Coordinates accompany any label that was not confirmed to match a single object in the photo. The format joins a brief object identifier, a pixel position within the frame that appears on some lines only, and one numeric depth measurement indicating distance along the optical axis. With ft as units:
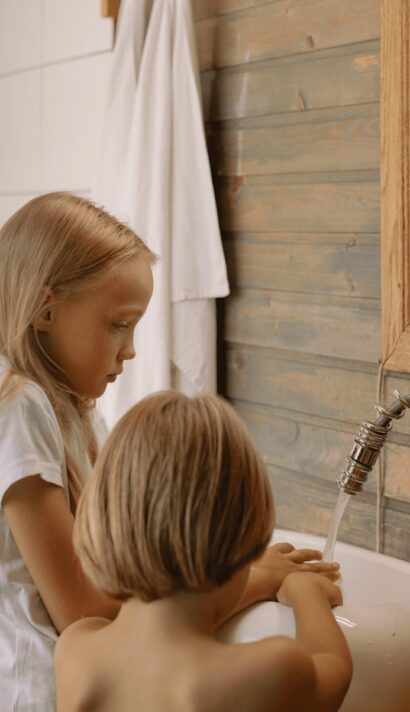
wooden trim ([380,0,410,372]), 4.63
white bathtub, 3.09
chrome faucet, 4.08
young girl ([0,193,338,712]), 3.57
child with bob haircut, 2.69
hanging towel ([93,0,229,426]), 5.89
